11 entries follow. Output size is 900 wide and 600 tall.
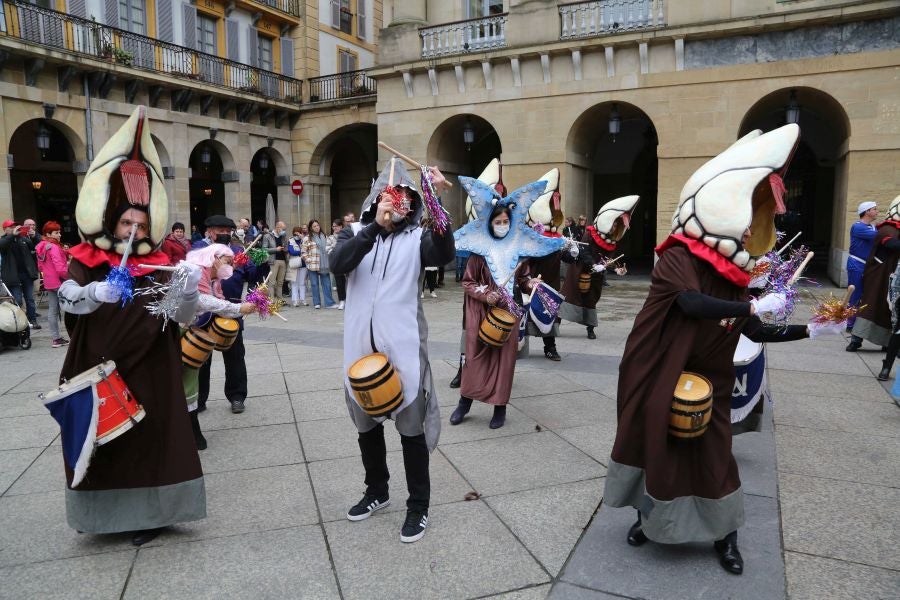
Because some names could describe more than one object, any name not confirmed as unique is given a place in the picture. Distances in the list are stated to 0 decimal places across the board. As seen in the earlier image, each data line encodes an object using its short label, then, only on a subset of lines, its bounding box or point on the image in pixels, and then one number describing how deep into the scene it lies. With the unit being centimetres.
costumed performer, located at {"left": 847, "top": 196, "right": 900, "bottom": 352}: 805
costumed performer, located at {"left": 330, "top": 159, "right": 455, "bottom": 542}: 346
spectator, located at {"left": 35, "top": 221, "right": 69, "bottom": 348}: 989
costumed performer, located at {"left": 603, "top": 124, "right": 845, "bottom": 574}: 307
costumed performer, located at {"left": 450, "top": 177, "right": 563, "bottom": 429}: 541
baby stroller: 909
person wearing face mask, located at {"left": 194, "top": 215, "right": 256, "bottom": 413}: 586
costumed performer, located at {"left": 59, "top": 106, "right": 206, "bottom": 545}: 340
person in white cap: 852
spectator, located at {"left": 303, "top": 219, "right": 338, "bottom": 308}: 1388
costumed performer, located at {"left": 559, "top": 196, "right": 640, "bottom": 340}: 899
